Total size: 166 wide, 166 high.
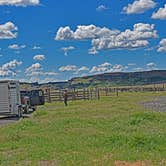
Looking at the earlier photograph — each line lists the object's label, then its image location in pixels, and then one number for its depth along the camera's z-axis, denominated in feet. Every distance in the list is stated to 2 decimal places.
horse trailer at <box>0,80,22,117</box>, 120.06
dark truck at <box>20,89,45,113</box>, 152.92
